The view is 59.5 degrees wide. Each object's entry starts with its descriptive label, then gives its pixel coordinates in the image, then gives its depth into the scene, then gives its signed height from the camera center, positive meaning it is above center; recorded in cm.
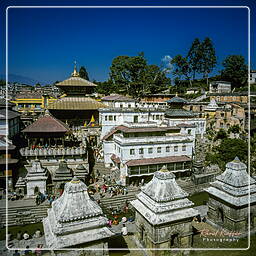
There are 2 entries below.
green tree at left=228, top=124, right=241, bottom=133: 3608 -31
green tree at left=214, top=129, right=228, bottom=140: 3594 -127
